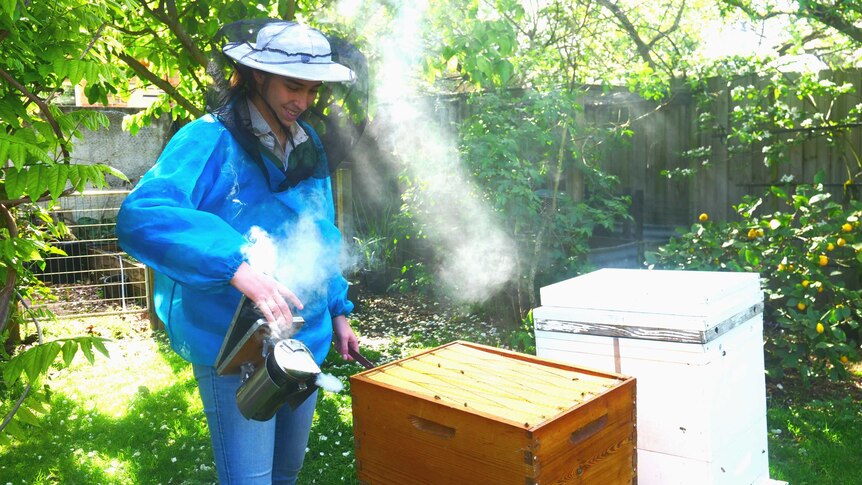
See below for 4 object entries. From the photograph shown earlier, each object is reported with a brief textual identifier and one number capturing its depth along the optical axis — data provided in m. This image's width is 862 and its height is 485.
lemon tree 4.04
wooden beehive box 1.78
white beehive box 2.20
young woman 1.63
